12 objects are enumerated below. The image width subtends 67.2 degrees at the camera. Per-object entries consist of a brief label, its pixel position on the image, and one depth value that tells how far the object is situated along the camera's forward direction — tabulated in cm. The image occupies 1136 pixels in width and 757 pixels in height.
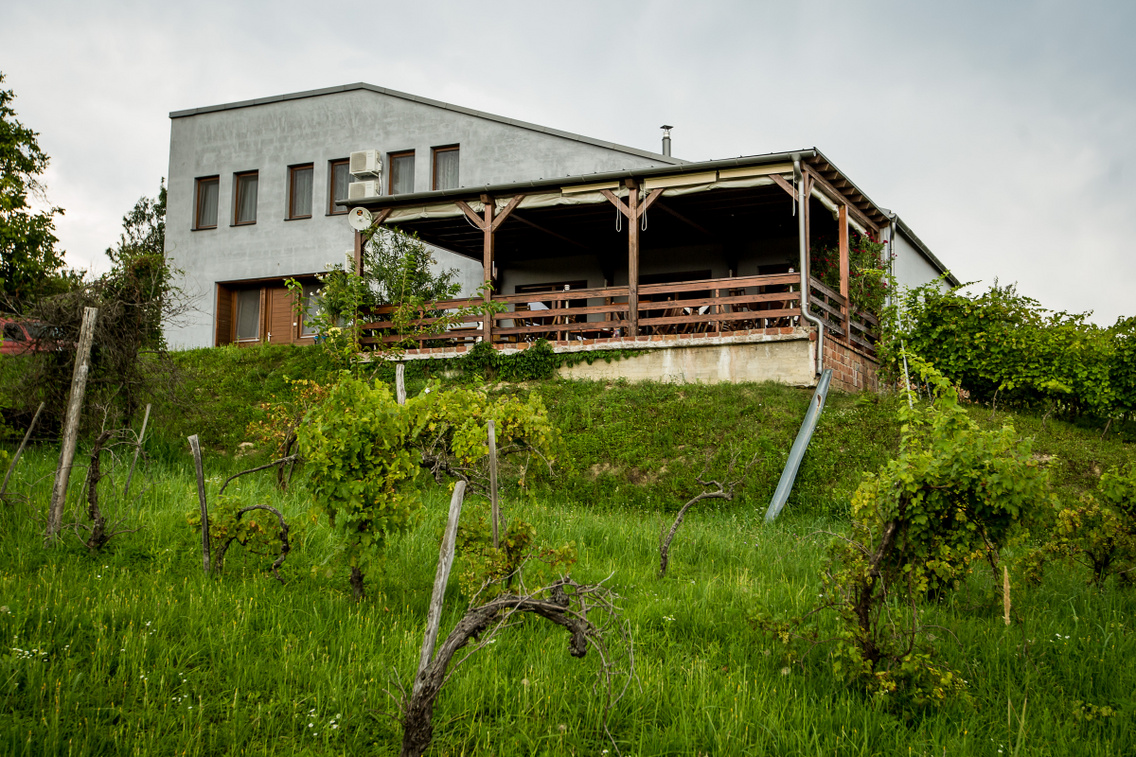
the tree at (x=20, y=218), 1947
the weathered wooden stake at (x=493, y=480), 547
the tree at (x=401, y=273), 1506
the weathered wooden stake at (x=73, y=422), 662
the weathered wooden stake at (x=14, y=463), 690
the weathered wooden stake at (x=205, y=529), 591
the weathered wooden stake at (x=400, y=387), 899
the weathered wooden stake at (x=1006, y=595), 495
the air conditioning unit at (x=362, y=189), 1889
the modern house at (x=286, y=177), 1981
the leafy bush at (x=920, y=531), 442
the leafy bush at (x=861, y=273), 1479
